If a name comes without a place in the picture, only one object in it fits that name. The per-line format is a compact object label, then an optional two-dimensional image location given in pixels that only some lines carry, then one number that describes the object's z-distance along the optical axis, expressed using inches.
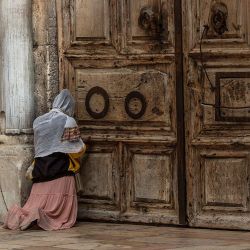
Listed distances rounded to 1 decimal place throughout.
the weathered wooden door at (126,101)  423.8
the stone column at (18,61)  447.2
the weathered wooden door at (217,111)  407.2
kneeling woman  428.8
